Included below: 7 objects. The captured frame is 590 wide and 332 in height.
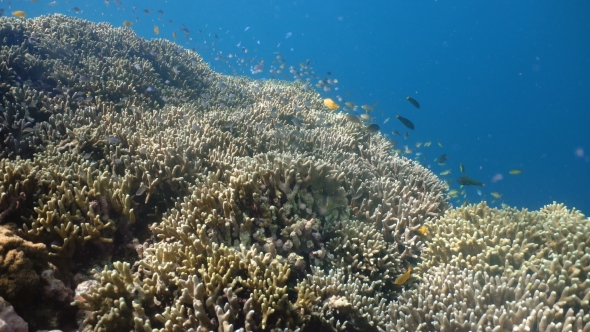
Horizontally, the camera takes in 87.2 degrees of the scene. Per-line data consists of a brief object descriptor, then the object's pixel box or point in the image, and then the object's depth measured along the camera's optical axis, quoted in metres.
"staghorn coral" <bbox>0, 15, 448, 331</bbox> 2.99
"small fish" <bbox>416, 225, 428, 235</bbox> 4.98
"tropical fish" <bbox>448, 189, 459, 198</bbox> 10.57
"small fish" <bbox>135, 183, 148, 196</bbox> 4.43
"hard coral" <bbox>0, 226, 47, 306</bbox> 2.52
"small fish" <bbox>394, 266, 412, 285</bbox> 4.03
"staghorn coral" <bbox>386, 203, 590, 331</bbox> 3.07
